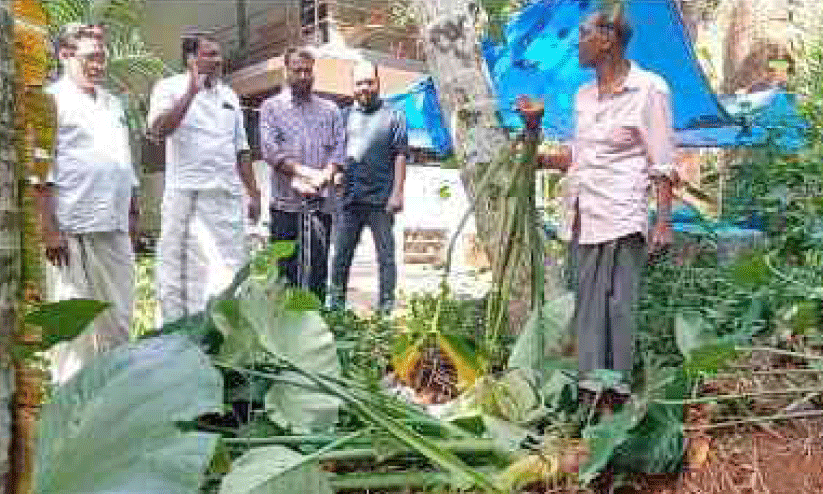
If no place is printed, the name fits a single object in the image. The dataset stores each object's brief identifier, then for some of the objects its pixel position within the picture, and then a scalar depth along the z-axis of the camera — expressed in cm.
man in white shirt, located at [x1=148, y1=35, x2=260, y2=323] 514
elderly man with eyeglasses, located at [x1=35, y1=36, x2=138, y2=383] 448
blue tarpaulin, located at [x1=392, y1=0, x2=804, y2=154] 661
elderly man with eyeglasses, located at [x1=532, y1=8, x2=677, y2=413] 364
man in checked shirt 596
